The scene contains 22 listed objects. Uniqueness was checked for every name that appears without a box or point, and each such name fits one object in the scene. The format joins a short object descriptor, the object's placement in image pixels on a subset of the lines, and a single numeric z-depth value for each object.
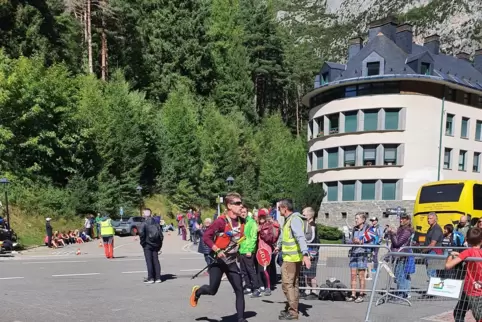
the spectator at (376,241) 8.81
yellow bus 18.88
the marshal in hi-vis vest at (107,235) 18.36
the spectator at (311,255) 9.07
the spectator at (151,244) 11.22
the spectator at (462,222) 12.30
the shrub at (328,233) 33.12
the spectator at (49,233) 24.25
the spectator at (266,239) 10.30
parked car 33.94
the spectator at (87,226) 29.45
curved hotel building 39.88
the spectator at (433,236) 9.12
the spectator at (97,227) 30.81
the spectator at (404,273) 6.45
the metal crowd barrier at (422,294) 5.36
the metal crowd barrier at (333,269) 9.04
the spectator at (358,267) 9.05
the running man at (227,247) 6.81
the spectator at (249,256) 9.81
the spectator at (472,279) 5.20
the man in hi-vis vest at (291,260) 7.43
